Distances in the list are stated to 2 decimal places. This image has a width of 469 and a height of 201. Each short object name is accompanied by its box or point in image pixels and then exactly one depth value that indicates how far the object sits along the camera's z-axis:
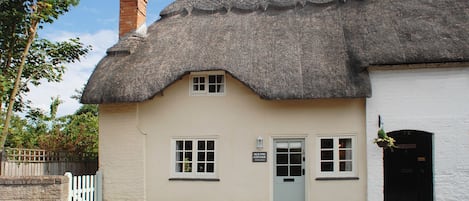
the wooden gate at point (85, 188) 11.52
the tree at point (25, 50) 12.52
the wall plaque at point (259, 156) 12.46
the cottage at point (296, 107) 11.77
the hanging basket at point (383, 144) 11.41
